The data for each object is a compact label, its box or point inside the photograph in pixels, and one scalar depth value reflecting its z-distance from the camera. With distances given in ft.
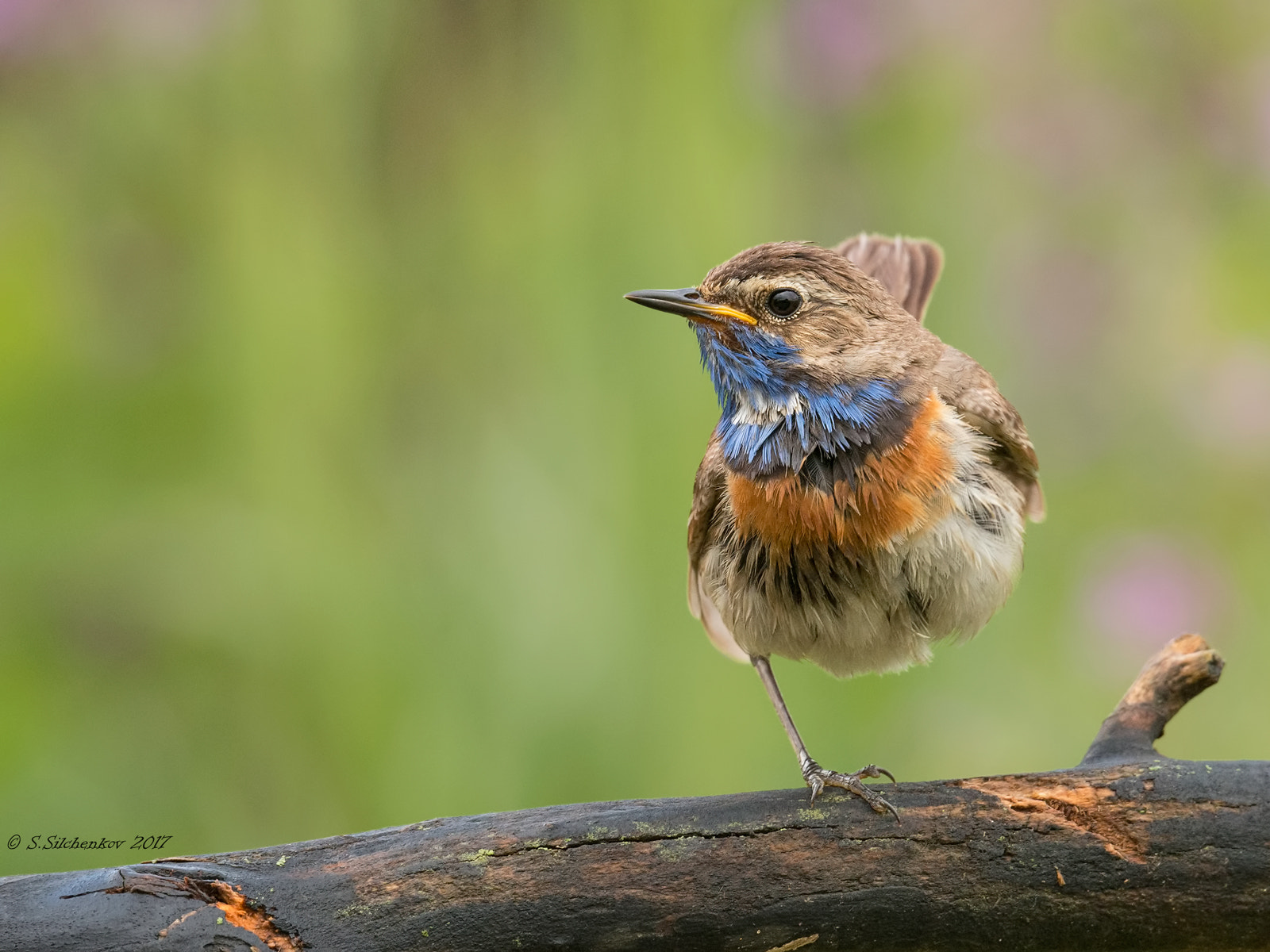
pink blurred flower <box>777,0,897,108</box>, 27.50
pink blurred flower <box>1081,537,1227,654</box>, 26.27
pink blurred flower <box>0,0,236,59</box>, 24.94
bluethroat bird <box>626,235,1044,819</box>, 18.31
